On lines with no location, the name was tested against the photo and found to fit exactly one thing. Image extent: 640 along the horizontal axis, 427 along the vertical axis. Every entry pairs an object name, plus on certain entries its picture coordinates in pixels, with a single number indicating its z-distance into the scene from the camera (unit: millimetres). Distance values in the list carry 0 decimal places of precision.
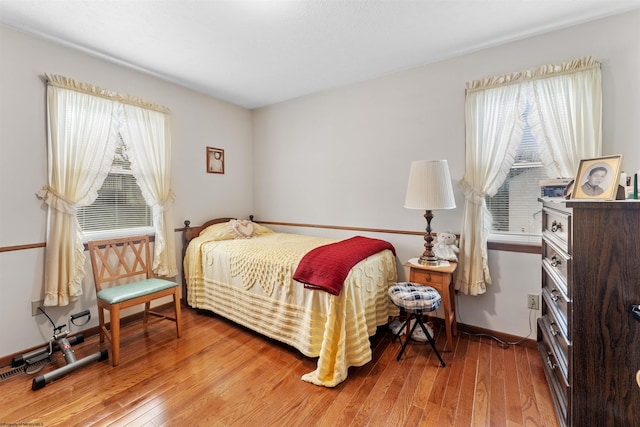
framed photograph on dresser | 1304
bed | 1876
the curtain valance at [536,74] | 1941
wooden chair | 2059
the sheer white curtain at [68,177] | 2170
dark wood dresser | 1154
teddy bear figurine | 2379
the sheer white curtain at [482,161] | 2219
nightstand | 2158
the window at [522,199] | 2234
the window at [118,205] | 2527
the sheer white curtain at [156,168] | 2688
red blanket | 1877
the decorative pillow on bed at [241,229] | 3150
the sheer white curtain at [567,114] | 1907
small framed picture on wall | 3400
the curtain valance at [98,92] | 2186
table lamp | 2166
